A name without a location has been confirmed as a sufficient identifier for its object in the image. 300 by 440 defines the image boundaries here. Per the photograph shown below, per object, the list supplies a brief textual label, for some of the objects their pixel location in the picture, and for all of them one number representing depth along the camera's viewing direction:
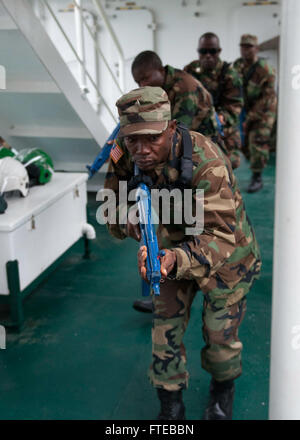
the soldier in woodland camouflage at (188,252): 1.84
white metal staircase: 3.42
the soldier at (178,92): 3.01
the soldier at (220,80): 4.85
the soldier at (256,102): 6.14
